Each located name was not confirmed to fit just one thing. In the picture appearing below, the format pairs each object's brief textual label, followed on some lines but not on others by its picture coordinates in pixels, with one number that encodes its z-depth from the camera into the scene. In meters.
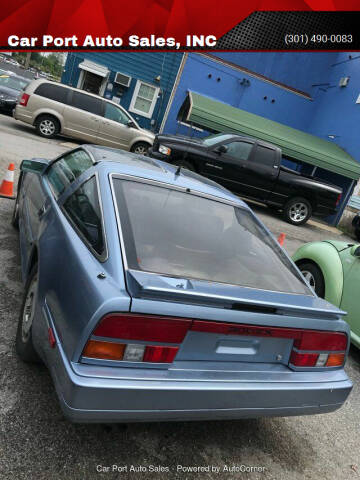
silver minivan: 11.41
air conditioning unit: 16.61
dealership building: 15.64
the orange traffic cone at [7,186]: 5.58
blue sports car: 1.74
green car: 3.94
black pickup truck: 9.76
